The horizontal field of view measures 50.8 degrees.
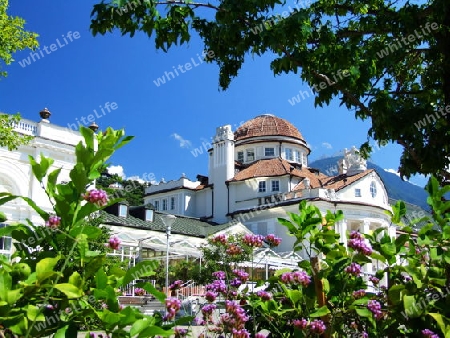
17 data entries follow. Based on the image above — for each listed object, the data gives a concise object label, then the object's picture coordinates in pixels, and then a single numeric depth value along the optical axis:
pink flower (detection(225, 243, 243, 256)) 4.30
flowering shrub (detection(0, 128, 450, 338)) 2.21
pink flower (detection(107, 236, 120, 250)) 3.28
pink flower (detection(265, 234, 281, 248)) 4.62
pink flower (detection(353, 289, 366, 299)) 3.84
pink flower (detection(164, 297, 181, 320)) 3.35
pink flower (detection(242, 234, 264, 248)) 4.43
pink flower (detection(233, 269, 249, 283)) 4.16
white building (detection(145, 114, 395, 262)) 38.41
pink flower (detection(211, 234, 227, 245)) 4.62
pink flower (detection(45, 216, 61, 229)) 2.50
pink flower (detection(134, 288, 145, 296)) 3.92
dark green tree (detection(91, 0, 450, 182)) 4.73
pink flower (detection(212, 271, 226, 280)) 4.12
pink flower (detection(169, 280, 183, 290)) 4.61
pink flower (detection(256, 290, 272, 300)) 3.87
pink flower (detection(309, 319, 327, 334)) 3.26
